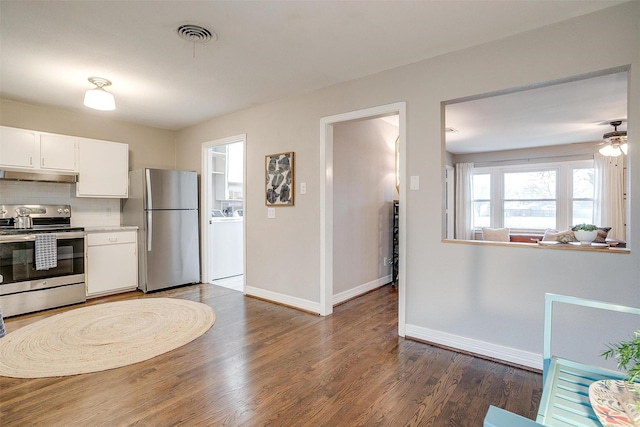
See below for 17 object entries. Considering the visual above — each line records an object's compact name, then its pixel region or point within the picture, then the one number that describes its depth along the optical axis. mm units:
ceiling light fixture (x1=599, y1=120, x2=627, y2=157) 4273
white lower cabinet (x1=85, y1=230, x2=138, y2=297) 3873
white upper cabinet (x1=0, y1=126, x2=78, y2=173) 3457
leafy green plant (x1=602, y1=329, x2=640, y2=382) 791
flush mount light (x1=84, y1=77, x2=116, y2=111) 2947
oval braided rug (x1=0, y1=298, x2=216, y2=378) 2271
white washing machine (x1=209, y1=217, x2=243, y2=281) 4875
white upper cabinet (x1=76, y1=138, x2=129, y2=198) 4016
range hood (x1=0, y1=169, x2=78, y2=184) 3473
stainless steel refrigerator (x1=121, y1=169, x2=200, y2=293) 4195
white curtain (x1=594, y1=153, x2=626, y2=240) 5426
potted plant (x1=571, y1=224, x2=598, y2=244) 2256
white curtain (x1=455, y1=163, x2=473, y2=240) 7156
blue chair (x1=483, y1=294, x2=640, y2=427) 913
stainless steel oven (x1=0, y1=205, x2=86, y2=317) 3240
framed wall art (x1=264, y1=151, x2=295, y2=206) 3656
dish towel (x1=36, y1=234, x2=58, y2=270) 3381
